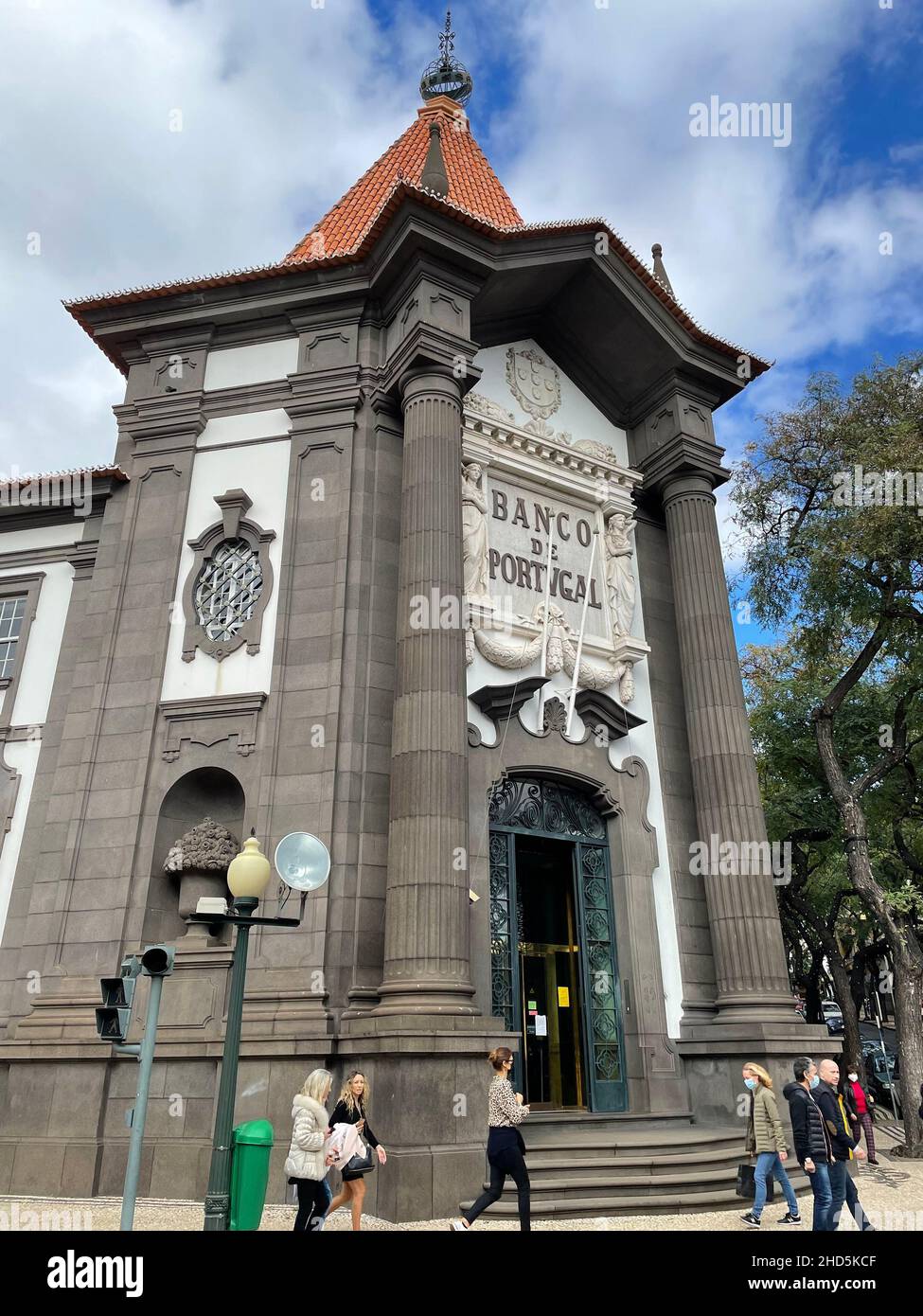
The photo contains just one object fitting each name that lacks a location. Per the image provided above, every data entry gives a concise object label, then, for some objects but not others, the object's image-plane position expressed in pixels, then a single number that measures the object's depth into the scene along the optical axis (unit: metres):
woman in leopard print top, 8.70
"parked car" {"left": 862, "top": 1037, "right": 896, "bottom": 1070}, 32.24
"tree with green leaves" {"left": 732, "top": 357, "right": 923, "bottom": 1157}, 18.56
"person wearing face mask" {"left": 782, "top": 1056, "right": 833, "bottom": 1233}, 8.87
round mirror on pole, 9.90
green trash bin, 8.21
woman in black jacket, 9.01
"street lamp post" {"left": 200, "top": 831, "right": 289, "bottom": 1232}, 8.14
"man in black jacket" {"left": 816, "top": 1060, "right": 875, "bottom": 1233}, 9.03
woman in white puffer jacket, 7.98
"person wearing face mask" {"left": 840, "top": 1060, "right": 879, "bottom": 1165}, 16.14
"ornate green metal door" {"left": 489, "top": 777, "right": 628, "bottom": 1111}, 14.48
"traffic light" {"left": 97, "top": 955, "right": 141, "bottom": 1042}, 8.10
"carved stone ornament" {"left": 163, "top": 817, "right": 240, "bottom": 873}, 14.06
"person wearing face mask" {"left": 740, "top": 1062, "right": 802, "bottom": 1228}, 10.25
